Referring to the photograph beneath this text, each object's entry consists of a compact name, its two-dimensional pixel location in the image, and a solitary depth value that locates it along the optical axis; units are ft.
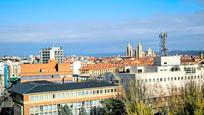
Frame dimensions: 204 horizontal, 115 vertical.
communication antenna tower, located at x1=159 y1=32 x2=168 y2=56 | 224.94
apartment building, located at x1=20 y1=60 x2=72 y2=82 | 250.57
